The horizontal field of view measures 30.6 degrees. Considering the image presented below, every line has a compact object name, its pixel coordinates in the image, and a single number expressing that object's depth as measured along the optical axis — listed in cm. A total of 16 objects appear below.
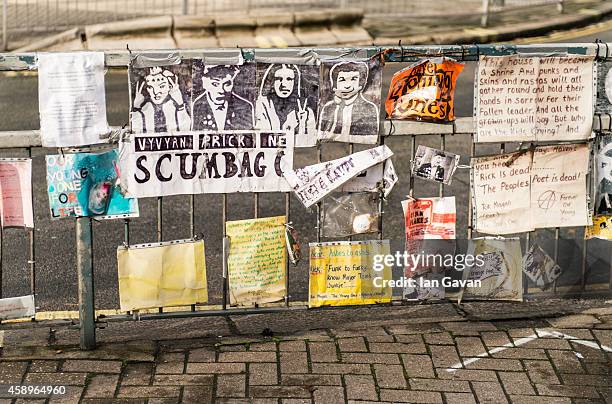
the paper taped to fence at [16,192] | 608
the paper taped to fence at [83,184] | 606
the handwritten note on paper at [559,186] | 666
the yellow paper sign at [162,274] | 631
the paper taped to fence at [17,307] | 625
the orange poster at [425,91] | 635
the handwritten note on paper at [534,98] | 641
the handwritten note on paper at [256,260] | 641
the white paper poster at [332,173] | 641
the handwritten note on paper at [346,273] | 656
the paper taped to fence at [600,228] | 689
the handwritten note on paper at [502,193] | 659
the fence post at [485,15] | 1748
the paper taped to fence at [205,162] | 614
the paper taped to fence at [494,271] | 674
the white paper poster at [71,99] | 593
